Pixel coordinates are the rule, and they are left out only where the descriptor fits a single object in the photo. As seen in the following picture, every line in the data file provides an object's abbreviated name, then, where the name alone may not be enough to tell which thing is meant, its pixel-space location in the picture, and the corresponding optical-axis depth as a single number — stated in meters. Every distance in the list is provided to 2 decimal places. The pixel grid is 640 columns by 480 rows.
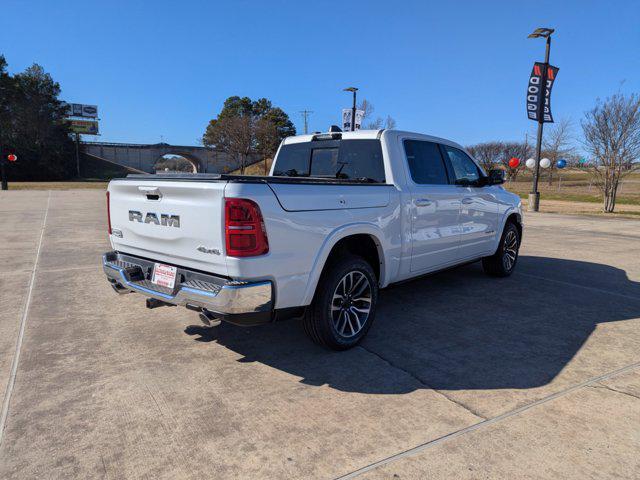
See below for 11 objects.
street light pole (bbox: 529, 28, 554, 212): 19.00
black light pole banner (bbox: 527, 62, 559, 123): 19.52
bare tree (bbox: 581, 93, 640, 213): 19.09
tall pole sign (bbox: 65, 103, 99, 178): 102.18
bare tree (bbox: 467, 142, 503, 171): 91.75
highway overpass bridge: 78.55
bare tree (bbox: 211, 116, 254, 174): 63.66
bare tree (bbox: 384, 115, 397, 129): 39.01
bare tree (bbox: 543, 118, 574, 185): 35.07
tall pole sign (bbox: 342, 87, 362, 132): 28.00
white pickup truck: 2.91
